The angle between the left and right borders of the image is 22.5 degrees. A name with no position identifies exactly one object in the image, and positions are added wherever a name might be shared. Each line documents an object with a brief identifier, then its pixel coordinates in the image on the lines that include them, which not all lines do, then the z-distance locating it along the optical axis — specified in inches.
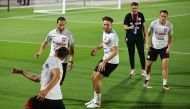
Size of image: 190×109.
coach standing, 636.1
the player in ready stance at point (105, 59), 463.8
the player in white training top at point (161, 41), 545.3
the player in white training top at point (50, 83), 331.9
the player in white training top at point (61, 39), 471.5
